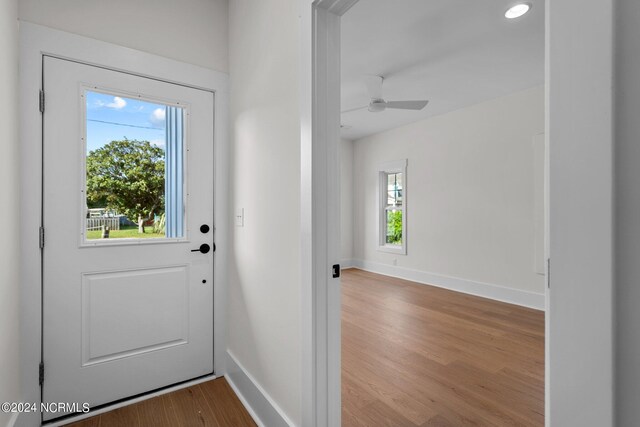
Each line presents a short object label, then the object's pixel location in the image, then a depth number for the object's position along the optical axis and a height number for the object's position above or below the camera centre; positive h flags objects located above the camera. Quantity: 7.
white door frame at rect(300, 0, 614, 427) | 0.52 +0.00
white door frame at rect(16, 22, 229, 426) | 1.65 +0.26
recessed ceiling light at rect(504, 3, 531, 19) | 2.17 +1.45
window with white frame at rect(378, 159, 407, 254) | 5.70 +0.15
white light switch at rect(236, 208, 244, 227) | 2.04 -0.02
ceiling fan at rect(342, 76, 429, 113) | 3.37 +1.21
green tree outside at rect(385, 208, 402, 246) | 5.84 -0.23
